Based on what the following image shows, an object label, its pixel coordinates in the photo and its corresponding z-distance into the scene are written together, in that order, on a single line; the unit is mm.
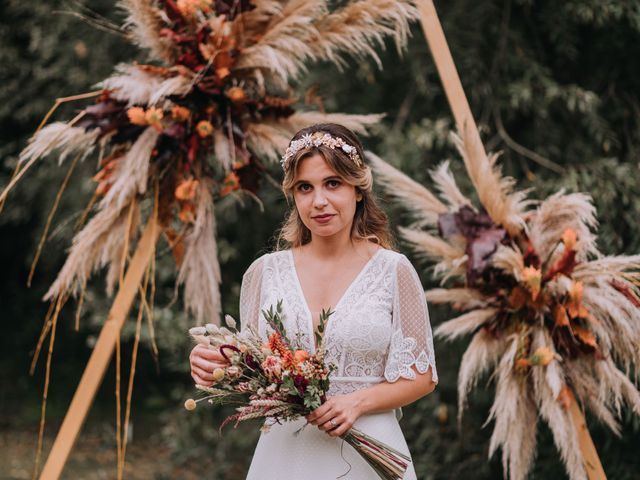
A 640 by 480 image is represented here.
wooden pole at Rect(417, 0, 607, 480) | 3107
